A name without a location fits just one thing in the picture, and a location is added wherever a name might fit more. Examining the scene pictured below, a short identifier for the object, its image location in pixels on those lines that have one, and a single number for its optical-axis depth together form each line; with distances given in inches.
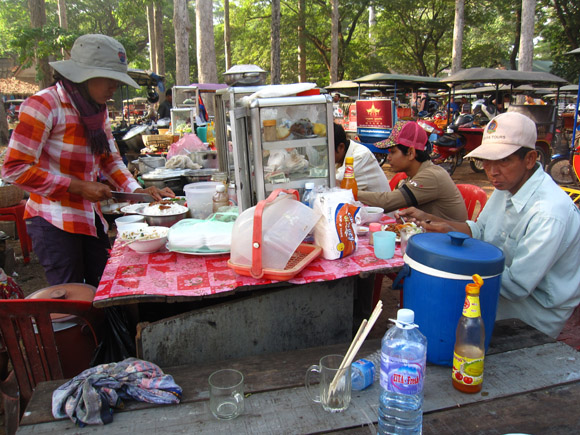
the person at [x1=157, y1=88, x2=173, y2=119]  420.0
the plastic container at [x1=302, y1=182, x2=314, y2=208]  91.8
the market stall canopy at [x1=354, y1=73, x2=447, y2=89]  550.0
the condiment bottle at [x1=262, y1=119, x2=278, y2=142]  93.9
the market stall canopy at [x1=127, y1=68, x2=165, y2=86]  474.0
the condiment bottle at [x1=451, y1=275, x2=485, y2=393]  52.2
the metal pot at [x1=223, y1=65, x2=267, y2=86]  147.9
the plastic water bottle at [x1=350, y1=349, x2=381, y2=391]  57.9
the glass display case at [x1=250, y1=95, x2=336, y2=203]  93.4
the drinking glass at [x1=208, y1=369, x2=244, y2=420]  54.0
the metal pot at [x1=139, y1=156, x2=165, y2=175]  175.1
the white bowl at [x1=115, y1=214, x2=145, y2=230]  101.4
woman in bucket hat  92.6
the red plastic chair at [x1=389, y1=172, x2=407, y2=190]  170.9
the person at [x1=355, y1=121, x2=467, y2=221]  125.1
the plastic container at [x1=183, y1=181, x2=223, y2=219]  110.5
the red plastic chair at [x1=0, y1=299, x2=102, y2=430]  78.7
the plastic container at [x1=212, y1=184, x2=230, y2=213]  108.5
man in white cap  70.2
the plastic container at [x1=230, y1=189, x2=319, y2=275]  72.6
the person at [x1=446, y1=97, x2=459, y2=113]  650.8
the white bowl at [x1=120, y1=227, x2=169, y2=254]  85.1
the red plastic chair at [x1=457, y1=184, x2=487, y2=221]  142.4
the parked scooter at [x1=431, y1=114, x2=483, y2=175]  394.3
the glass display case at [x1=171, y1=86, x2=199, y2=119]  335.0
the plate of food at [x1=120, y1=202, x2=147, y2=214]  111.9
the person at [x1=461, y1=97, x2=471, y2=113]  587.8
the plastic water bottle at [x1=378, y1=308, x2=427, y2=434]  48.5
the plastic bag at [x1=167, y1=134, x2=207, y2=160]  202.8
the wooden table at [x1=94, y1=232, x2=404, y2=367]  70.9
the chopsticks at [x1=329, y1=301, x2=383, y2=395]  53.8
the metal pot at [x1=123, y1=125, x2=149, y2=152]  263.2
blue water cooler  56.4
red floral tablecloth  70.9
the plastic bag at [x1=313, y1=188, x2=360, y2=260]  80.3
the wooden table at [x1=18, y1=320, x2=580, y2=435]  51.6
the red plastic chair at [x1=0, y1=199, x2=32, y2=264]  198.1
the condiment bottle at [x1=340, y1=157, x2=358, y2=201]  106.6
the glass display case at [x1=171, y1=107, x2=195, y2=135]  278.1
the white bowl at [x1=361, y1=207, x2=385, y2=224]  105.3
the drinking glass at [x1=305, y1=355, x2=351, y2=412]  54.1
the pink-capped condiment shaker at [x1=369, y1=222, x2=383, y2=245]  93.6
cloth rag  53.2
